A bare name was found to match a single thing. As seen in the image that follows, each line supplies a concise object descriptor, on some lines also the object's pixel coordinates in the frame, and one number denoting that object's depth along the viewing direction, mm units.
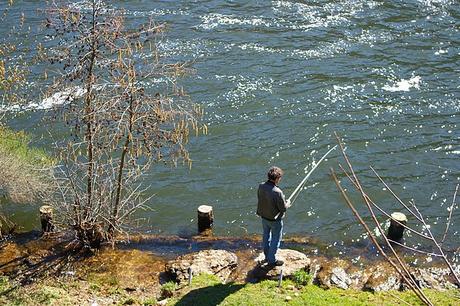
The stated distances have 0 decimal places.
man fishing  9836
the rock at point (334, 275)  11347
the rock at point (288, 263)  10748
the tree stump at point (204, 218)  13117
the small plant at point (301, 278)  10586
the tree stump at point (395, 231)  12697
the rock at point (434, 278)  11203
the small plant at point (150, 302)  9966
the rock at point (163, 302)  9780
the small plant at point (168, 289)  10171
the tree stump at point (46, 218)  12758
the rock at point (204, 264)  10898
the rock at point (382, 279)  11250
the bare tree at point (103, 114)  10211
